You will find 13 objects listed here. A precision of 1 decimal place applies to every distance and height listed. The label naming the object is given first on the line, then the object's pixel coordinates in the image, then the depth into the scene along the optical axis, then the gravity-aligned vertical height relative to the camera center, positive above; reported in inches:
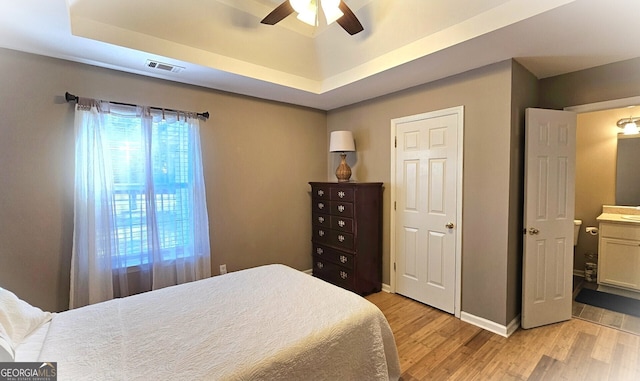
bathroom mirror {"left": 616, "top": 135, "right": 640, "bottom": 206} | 129.0 +1.7
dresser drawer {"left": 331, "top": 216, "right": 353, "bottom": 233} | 123.8 -21.4
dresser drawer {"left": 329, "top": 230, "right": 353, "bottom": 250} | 124.3 -28.9
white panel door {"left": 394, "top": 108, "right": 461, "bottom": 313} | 106.6 -12.8
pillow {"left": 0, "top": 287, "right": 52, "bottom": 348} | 46.5 -25.3
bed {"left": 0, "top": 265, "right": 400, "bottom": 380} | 43.4 -29.1
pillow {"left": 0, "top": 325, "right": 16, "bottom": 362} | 39.0 -24.7
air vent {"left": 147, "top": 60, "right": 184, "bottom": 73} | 94.0 +40.3
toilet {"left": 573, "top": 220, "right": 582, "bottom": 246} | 139.6 -28.6
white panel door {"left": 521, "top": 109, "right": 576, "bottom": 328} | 94.4 -14.6
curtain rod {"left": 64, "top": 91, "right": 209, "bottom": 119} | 88.7 +27.6
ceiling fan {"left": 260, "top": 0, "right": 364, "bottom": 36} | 68.9 +43.8
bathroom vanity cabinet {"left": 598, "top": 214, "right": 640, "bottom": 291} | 118.2 -34.9
